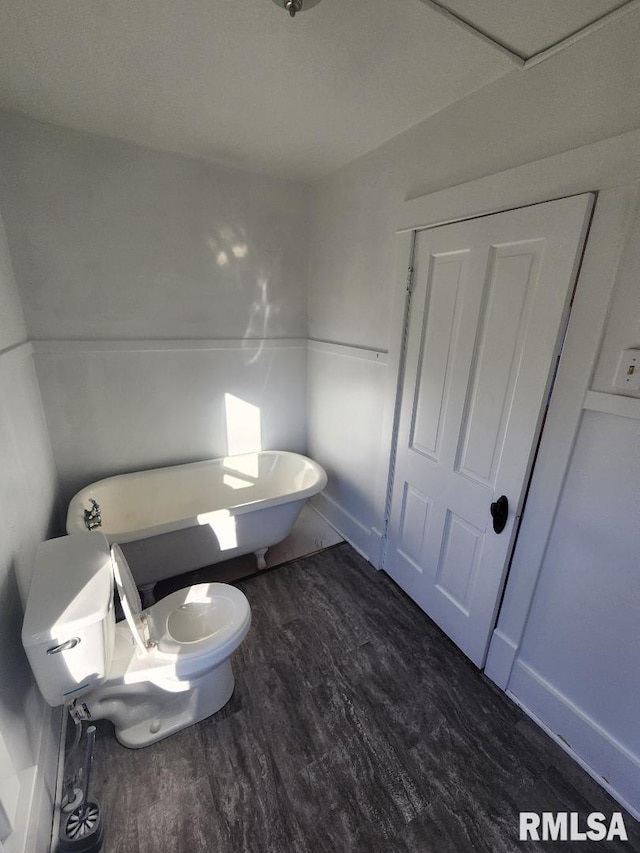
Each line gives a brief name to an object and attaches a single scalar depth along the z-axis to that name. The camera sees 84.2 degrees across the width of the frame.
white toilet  1.02
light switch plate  1.02
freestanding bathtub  1.82
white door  1.20
